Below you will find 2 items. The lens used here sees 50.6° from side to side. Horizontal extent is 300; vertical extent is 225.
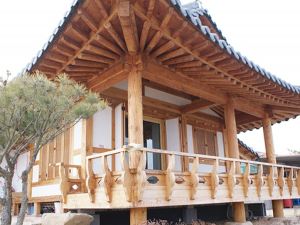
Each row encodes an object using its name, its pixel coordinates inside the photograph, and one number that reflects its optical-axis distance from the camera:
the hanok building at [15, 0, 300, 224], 5.20
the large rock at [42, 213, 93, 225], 5.45
